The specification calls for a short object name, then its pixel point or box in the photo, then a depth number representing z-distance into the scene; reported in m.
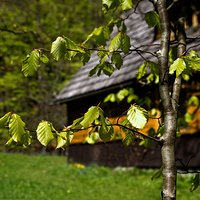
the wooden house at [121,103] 10.89
